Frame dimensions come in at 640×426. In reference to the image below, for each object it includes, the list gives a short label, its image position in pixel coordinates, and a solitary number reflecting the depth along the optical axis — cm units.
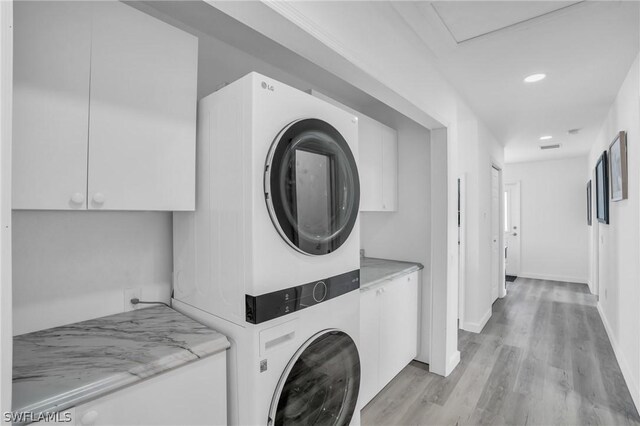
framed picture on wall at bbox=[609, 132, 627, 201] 254
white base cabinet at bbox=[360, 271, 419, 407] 207
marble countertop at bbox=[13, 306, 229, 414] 85
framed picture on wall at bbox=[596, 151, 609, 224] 346
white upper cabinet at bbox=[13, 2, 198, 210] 96
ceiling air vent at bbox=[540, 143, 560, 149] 515
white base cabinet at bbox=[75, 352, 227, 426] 90
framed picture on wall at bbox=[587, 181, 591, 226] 547
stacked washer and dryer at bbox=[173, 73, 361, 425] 117
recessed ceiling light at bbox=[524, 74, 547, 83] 262
